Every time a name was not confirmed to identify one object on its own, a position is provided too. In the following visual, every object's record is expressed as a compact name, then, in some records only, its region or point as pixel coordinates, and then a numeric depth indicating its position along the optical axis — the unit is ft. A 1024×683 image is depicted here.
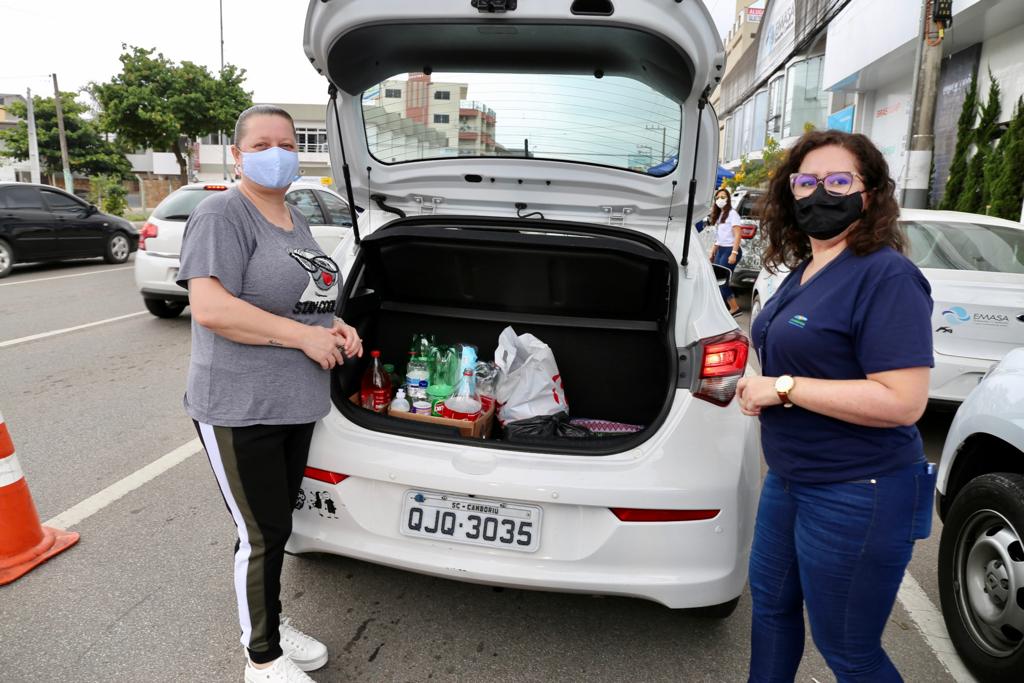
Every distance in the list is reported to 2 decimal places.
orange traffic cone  9.21
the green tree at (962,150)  42.16
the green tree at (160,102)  83.51
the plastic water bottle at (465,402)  8.95
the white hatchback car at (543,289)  6.89
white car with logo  13.80
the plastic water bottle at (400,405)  9.05
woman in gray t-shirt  6.04
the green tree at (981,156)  39.63
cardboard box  8.65
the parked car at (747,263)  30.96
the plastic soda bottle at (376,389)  9.27
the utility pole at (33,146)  83.25
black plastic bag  8.76
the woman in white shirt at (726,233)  30.14
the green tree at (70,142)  120.37
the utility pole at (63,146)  97.60
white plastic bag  9.32
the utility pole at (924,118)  32.53
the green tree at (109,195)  90.94
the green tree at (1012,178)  34.55
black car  36.24
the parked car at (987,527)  6.97
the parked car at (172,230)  24.34
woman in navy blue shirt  4.81
